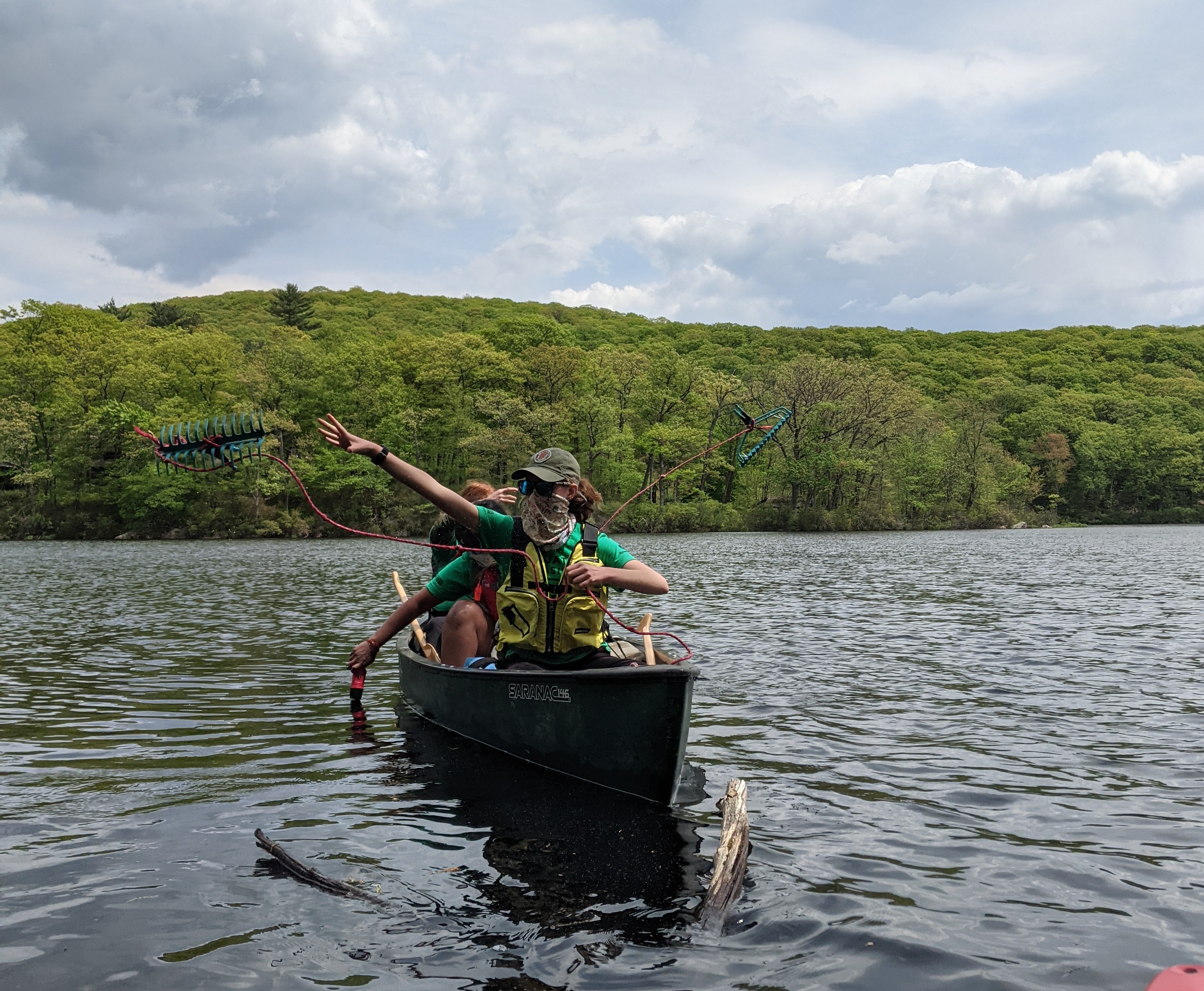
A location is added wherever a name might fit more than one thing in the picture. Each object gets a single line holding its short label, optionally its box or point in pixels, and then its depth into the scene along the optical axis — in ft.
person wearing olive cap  19.26
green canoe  18.85
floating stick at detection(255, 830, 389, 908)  15.46
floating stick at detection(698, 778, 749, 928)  14.65
